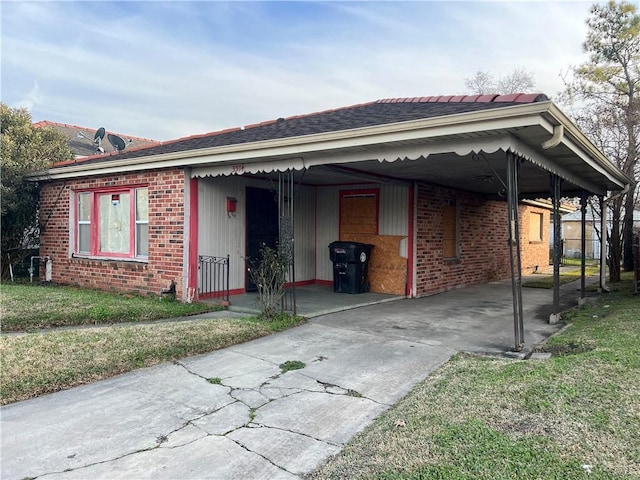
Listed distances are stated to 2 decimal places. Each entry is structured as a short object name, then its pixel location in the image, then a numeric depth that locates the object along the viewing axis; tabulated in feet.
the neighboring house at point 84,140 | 54.60
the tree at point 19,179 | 33.40
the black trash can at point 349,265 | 32.27
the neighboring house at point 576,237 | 83.32
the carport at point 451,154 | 15.97
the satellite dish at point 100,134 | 45.34
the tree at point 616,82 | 44.42
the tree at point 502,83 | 95.96
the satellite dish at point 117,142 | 36.95
